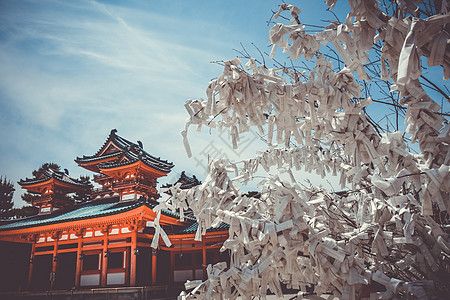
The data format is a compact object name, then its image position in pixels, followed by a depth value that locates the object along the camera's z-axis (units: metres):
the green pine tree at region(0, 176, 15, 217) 21.48
